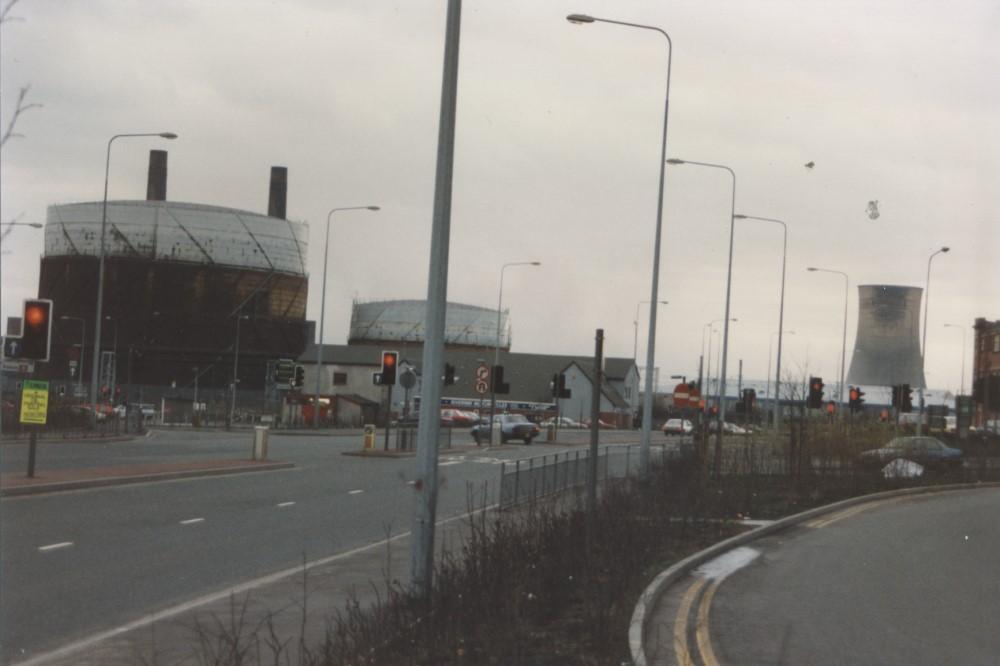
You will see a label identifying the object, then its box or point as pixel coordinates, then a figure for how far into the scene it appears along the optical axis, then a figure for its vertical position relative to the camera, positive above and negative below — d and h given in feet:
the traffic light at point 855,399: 185.88 +0.22
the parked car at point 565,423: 344.75 -12.02
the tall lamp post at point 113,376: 293.23 -5.62
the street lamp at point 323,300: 210.18 +11.58
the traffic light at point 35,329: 71.41 +1.16
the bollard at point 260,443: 114.43 -7.62
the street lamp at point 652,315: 99.47 +6.13
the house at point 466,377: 398.83 -0.96
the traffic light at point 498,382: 167.43 -0.56
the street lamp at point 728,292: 150.61 +13.27
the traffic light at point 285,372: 212.02 -1.34
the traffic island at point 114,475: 73.61 -8.56
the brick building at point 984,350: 294.05 +14.58
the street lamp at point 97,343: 161.27 +1.34
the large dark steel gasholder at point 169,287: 337.72 +19.80
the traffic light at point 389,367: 132.05 +0.45
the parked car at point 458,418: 279.14 -10.37
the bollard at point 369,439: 142.61 -8.17
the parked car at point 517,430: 202.69 -8.48
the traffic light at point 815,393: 151.02 +0.60
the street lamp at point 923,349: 199.56 +9.45
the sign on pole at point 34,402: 77.46 -3.39
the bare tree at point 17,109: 15.90 +3.18
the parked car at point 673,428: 265.09 -8.63
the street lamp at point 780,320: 181.84 +12.24
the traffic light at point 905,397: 166.48 +0.90
